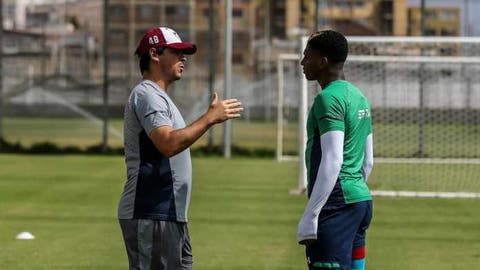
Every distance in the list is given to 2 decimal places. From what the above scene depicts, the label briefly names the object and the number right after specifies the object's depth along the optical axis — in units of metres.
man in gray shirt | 10.78
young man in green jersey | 10.89
